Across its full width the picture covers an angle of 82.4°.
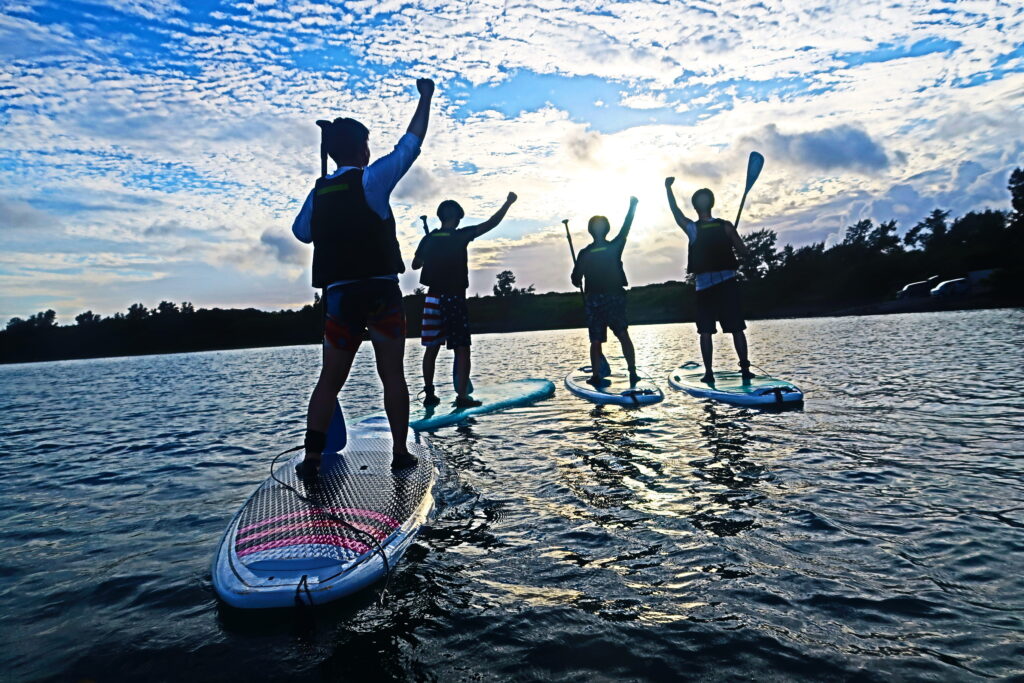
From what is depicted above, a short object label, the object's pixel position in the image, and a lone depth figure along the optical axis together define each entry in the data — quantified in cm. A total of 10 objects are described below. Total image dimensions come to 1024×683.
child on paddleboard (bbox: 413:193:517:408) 838
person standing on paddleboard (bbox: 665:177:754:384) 898
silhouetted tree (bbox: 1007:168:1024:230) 5468
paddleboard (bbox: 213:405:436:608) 270
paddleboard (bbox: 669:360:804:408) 772
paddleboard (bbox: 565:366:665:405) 846
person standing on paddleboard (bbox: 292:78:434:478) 421
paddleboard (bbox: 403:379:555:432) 755
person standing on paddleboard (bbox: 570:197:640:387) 964
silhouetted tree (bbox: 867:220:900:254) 7569
